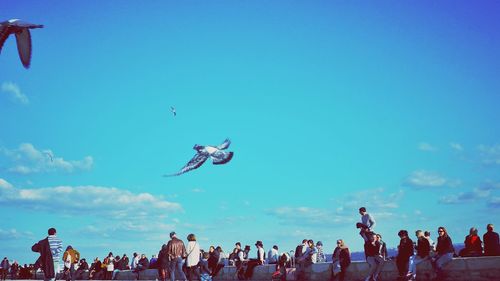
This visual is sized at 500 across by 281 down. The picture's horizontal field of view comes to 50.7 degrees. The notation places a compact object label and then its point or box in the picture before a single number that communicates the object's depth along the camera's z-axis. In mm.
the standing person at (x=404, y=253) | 12711
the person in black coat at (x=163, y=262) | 16688
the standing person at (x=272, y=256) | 19141
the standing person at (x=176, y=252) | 14633
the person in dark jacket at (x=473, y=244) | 13656
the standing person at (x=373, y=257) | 13047
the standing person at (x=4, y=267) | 33184
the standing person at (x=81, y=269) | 27984
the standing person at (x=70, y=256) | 17953
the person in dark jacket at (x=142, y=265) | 24406
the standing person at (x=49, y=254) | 11273
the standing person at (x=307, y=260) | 16547
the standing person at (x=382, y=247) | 13244
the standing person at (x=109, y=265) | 27078
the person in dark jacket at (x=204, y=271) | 15391
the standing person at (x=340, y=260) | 14555
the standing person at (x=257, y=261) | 18703
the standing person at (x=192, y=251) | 14430
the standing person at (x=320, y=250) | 18850
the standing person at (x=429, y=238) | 13908
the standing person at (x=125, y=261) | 27909
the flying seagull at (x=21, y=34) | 10953
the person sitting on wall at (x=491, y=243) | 13247
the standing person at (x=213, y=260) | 17088
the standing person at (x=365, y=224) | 13031
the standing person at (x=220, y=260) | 17503
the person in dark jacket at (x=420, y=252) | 12859
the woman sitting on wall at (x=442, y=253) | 12391
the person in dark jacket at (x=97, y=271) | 27625
